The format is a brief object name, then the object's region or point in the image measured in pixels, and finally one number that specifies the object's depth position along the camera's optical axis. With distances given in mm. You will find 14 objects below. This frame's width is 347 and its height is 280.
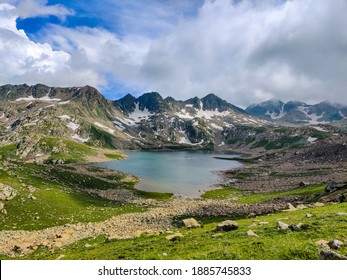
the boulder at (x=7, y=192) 63125
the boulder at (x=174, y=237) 30219
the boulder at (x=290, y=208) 48388
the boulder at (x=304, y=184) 95938
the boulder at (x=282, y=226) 27320
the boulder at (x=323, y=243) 20211
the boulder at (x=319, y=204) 46656
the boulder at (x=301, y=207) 47525
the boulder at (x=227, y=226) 32731
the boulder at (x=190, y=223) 41412
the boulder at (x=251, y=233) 26458
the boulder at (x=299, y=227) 26312
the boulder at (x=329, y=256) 17141
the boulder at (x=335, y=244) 19828
